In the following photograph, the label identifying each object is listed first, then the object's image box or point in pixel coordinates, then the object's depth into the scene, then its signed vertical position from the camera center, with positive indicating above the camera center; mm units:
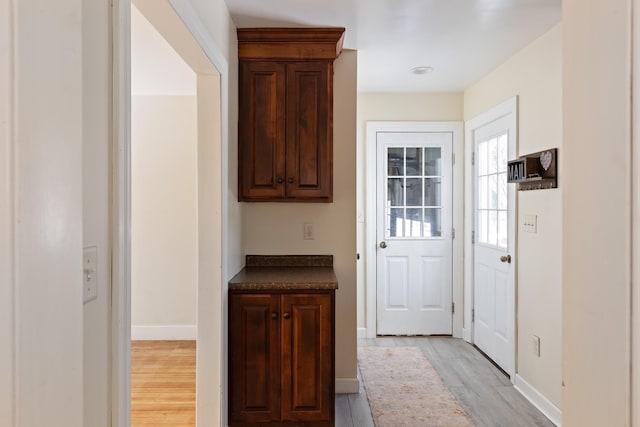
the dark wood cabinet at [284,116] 2738 +619
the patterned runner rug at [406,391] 2662 -1291
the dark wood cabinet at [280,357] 2375 -815
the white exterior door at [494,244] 3305 -273
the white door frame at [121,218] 1077 -18
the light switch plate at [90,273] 951 -143
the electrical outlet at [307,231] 3043 -140
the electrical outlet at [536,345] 2895 -915
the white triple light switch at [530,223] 2924 -80
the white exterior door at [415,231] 4273 -196
